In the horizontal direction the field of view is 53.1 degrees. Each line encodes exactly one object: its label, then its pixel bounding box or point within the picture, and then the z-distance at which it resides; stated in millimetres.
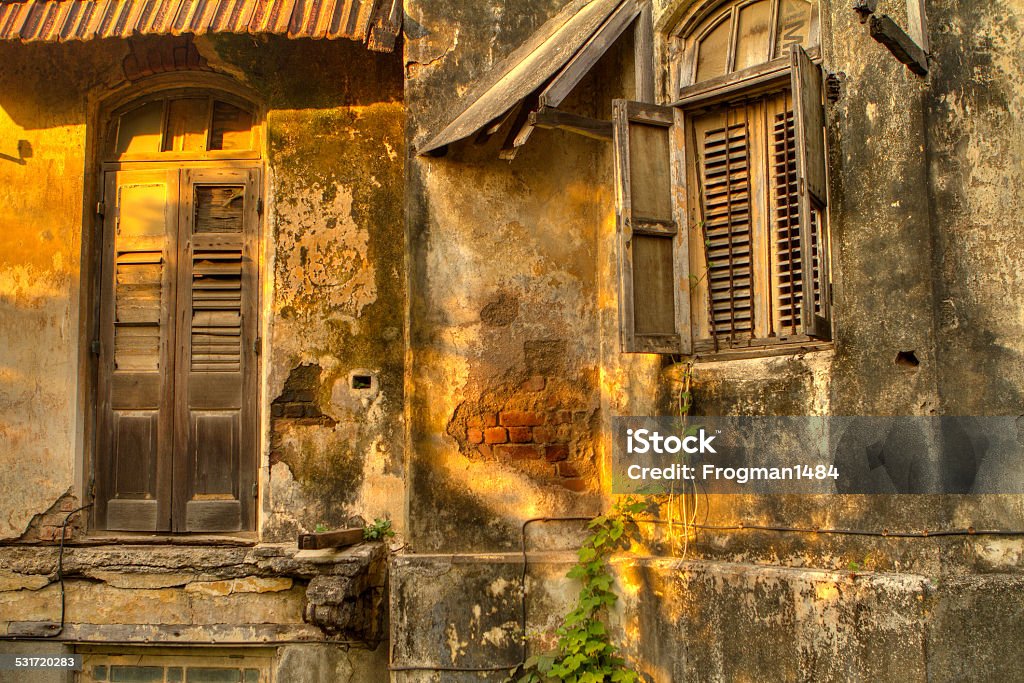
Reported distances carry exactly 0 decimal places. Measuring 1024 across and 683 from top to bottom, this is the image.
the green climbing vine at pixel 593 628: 5125
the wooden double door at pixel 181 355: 6305
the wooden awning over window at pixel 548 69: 4973
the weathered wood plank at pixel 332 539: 5477
